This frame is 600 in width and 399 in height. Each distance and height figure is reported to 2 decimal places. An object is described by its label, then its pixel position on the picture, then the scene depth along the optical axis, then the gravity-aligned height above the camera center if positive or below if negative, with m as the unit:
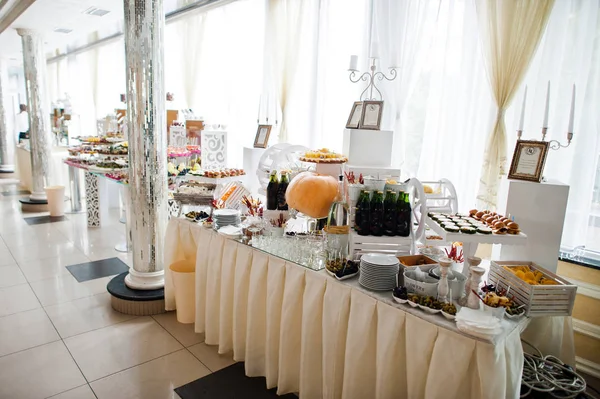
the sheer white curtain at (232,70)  5.62 +0.97
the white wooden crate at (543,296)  1.53 -0.58
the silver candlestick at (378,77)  3.45 +0.60
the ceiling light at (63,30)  6.59 +1.61
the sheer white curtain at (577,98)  2.63 +0.34
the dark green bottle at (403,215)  1.86 -0.34
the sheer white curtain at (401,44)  3.48 +0.87
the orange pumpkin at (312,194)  2.06 -0.29
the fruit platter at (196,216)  2.79 -0.59
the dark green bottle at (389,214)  1.85 -0.34
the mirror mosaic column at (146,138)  2.88 -0.06
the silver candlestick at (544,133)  1.97 +0.07
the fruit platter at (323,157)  2.38 -0.12
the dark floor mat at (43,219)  5.71 -1.37
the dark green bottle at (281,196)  2.40 -0.36
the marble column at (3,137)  9.89 -0.32
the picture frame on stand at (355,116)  2.78 +0.16
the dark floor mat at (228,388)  2.16 -1.41
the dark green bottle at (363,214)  1.86 -0.35
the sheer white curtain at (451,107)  3.26 +0.31
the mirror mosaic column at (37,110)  6.47 +0.25
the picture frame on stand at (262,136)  4.18 -0.01
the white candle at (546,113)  1.95 +0.17
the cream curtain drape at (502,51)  2.77 +0.68
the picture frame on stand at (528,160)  2.04 -0.07
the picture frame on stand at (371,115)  2.62 +0.16
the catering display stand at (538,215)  1.98 -0.35
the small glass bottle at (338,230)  2.03 -0.46
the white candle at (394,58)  3.41 +0.72
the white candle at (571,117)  1.94 +0.16
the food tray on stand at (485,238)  1.76 -0.41
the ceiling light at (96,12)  5.22 +1.55
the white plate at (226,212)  2.55 -0.51
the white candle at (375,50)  2.71 +0.61
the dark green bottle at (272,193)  2.41 -0.34
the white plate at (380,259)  1.71 -0.52
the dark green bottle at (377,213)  1.86 -0.34
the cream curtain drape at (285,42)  4.73 +1.15
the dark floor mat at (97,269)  3.83 -1.41
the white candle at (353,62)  2.87 +0.55
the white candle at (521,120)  2.08 +0.14
